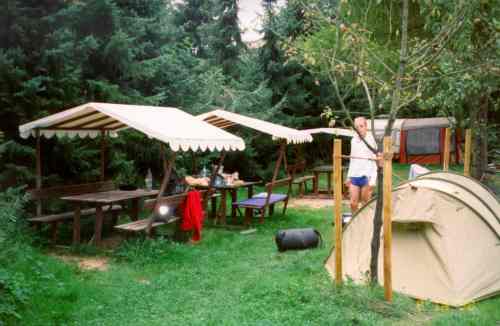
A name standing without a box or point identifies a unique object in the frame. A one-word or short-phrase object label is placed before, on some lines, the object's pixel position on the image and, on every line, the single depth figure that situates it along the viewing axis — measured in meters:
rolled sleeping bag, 7.91
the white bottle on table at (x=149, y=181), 10.74
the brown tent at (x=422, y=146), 22.30
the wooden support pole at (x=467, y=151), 8.69
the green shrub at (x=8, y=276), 4.70
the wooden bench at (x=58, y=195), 8.03
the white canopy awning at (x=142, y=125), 7.47
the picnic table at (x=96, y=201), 7.81
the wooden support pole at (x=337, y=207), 5.38
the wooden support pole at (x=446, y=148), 8.77
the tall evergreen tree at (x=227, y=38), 22.00
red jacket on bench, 8.55
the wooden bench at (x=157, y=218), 7.68
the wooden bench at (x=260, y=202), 10.05
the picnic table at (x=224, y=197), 10.05
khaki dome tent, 5.62
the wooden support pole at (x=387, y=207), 5.11
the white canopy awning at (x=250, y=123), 10.06
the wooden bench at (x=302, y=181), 14.44
